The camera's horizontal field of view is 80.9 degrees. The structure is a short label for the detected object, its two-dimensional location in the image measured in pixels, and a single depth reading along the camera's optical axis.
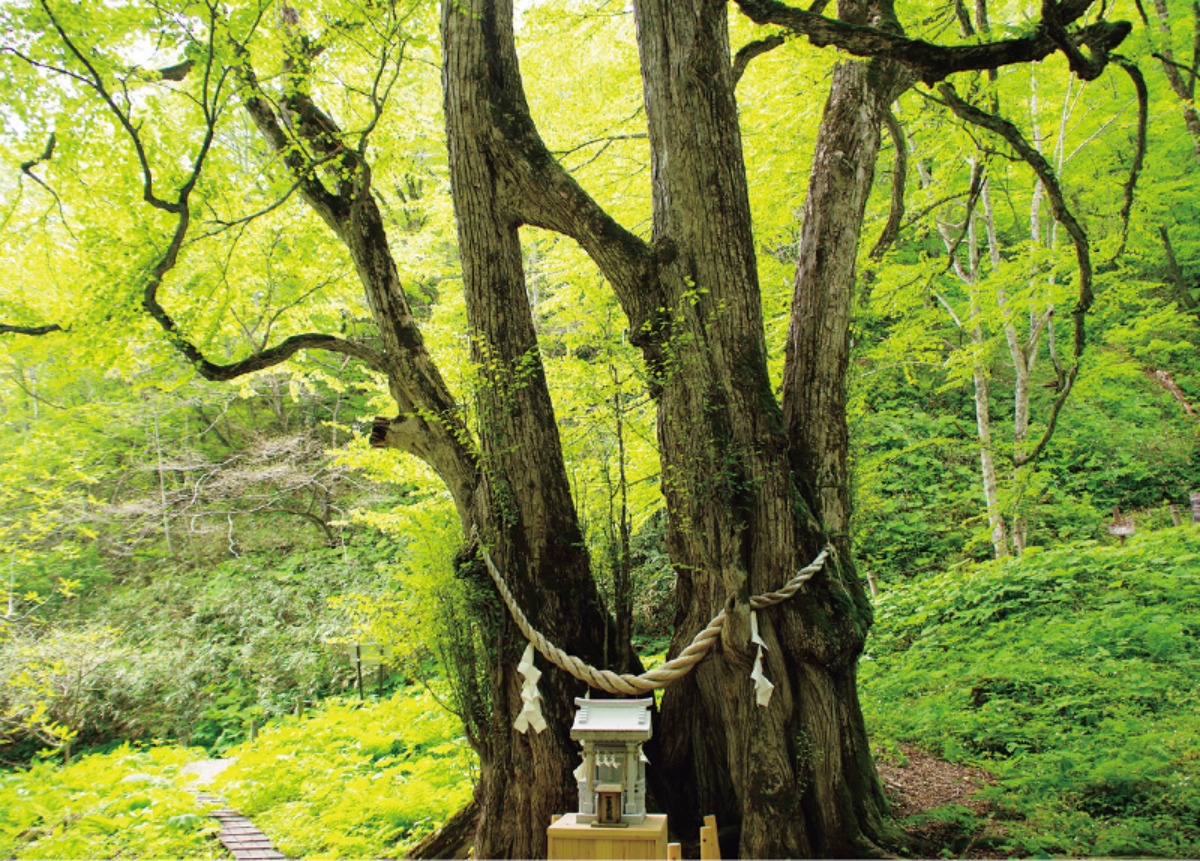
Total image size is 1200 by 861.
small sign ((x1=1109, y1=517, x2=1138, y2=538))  7.00
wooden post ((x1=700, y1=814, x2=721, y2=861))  2.56
